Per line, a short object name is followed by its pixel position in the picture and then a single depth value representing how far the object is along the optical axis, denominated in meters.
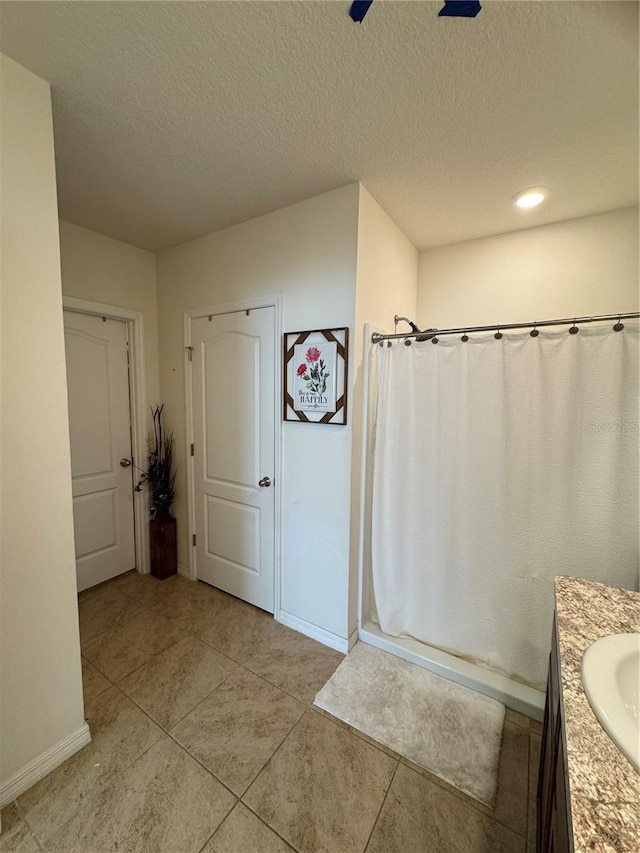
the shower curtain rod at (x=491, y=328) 1.36
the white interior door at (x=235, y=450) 2.20
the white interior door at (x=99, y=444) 2.38
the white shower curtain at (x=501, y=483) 1.45
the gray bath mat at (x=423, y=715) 1.35
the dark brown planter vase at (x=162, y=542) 2.66
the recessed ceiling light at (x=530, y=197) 1.77
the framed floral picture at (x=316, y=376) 1.84
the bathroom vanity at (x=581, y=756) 0.51
